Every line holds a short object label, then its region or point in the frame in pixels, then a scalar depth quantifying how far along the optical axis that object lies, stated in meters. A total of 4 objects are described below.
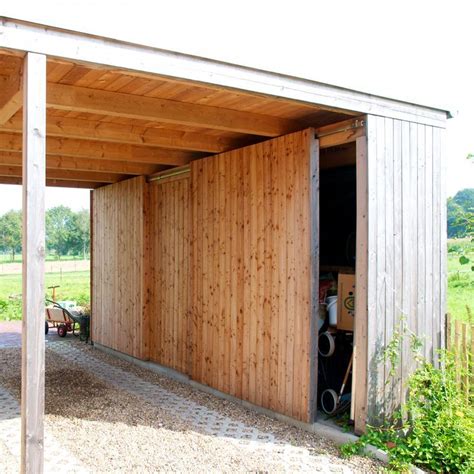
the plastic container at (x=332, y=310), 4.89
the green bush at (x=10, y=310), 13.18
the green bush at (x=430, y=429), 3.67
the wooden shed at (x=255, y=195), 2.85
